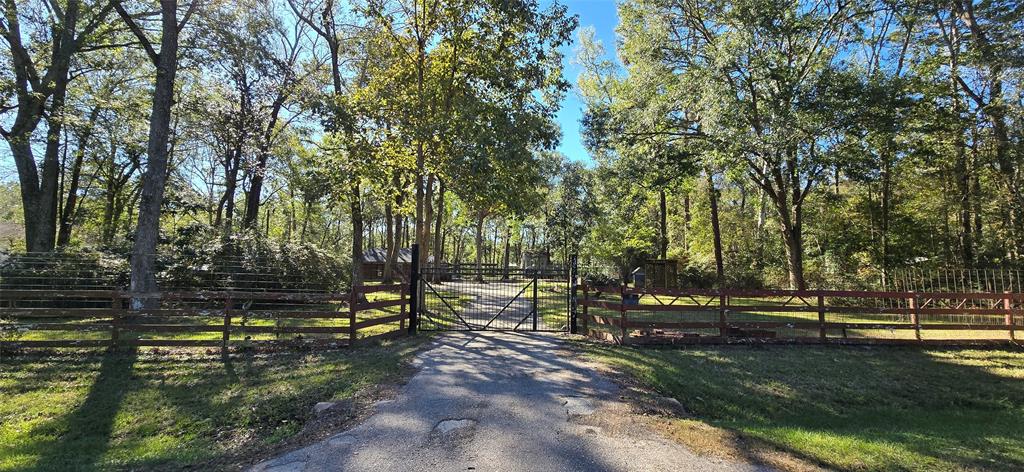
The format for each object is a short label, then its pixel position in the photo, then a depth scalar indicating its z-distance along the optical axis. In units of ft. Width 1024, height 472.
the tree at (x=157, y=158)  39.74
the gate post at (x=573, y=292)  35.19
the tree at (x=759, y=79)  52.19
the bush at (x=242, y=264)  49.57
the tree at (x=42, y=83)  53.52
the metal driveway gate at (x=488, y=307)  37.63
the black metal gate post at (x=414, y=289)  35.94
